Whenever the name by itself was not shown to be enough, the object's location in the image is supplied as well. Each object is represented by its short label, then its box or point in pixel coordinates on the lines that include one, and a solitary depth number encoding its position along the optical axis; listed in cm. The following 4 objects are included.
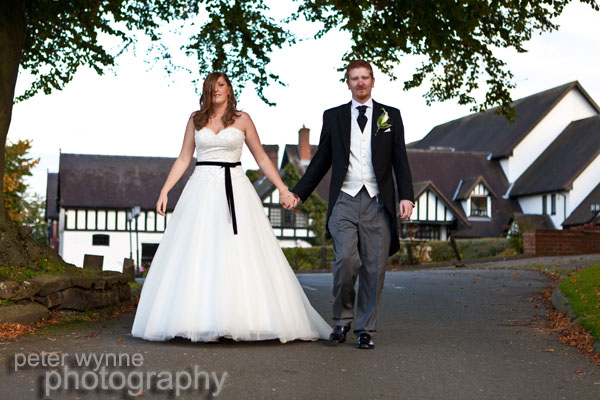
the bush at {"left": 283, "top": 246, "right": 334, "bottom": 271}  4238
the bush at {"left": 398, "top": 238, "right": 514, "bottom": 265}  3756
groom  746
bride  747
